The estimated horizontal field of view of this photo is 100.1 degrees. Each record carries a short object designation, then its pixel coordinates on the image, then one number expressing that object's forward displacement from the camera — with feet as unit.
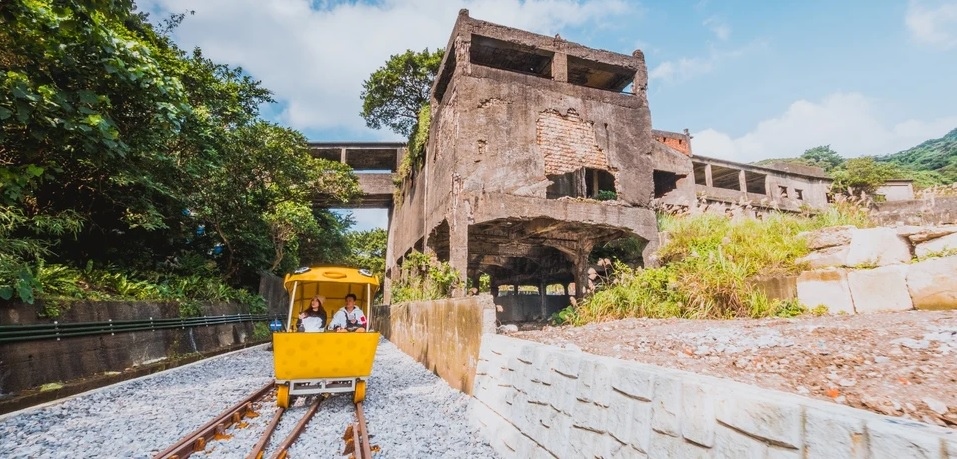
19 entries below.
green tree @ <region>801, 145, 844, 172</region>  150.67
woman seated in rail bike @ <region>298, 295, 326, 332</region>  21.61
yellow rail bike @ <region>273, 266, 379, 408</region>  18.84
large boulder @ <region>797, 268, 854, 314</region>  19.22
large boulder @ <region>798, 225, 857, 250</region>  21.32
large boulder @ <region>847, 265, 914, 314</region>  17.10
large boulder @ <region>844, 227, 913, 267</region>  19.22
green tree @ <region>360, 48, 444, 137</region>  68.23
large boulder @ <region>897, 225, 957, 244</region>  17.87
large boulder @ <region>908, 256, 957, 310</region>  15.69
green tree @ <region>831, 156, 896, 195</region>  84.68
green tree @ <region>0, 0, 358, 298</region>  17.13
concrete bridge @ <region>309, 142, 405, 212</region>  80.43
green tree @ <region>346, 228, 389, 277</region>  99.66
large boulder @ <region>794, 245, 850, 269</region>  20.85
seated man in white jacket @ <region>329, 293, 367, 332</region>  22.44
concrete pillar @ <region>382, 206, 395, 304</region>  72.13
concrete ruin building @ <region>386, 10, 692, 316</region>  37.47
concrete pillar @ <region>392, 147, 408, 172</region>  83.97
